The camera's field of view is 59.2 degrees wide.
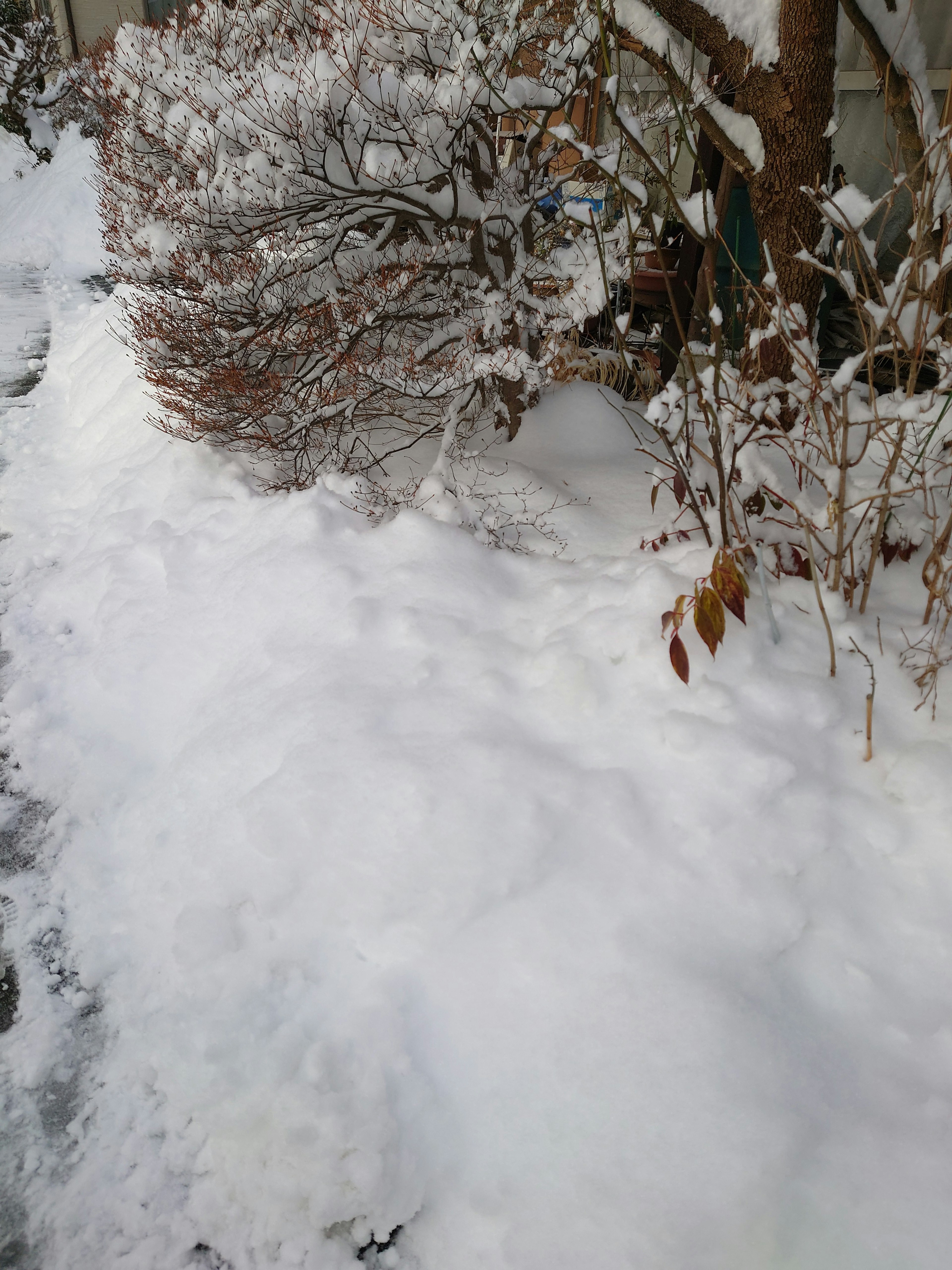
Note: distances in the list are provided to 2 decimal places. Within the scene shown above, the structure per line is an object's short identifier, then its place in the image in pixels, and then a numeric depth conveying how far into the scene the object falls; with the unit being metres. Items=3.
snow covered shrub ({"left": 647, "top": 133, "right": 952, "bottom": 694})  2.21
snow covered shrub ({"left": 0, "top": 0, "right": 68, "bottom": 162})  15.33
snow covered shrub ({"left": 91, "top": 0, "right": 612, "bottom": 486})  3.21
